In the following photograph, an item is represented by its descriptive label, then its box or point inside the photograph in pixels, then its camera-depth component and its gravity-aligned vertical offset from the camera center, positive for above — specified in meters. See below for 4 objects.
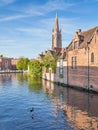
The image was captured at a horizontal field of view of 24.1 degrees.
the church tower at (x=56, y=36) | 131.68 +17.01
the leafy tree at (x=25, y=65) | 142.86 +0.26
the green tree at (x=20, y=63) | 160.00 +1.69
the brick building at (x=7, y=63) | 180.73 +1.98
